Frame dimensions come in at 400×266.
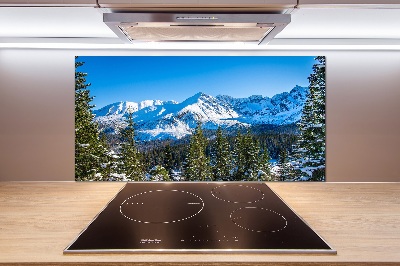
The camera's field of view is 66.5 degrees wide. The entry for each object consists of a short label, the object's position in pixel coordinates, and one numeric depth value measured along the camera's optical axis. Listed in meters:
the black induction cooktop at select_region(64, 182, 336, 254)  0.74
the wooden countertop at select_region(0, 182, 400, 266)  0.69
